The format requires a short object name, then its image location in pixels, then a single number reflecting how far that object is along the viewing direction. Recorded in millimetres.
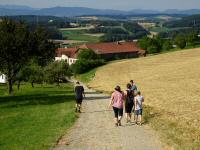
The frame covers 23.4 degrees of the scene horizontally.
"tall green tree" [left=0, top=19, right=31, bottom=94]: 42344
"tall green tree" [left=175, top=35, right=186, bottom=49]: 137500
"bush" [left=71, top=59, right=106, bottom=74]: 111312
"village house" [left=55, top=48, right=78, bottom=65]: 156150
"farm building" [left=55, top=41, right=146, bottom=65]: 155125
